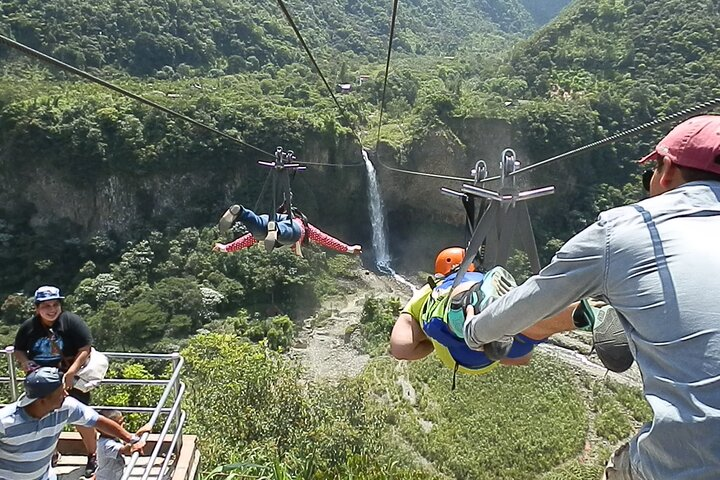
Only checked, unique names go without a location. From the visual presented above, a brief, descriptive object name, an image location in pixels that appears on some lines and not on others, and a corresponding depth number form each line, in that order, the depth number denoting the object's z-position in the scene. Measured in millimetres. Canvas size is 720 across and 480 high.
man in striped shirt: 2111
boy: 2750
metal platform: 2957
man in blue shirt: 876
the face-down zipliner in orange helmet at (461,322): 1538
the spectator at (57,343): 2820
